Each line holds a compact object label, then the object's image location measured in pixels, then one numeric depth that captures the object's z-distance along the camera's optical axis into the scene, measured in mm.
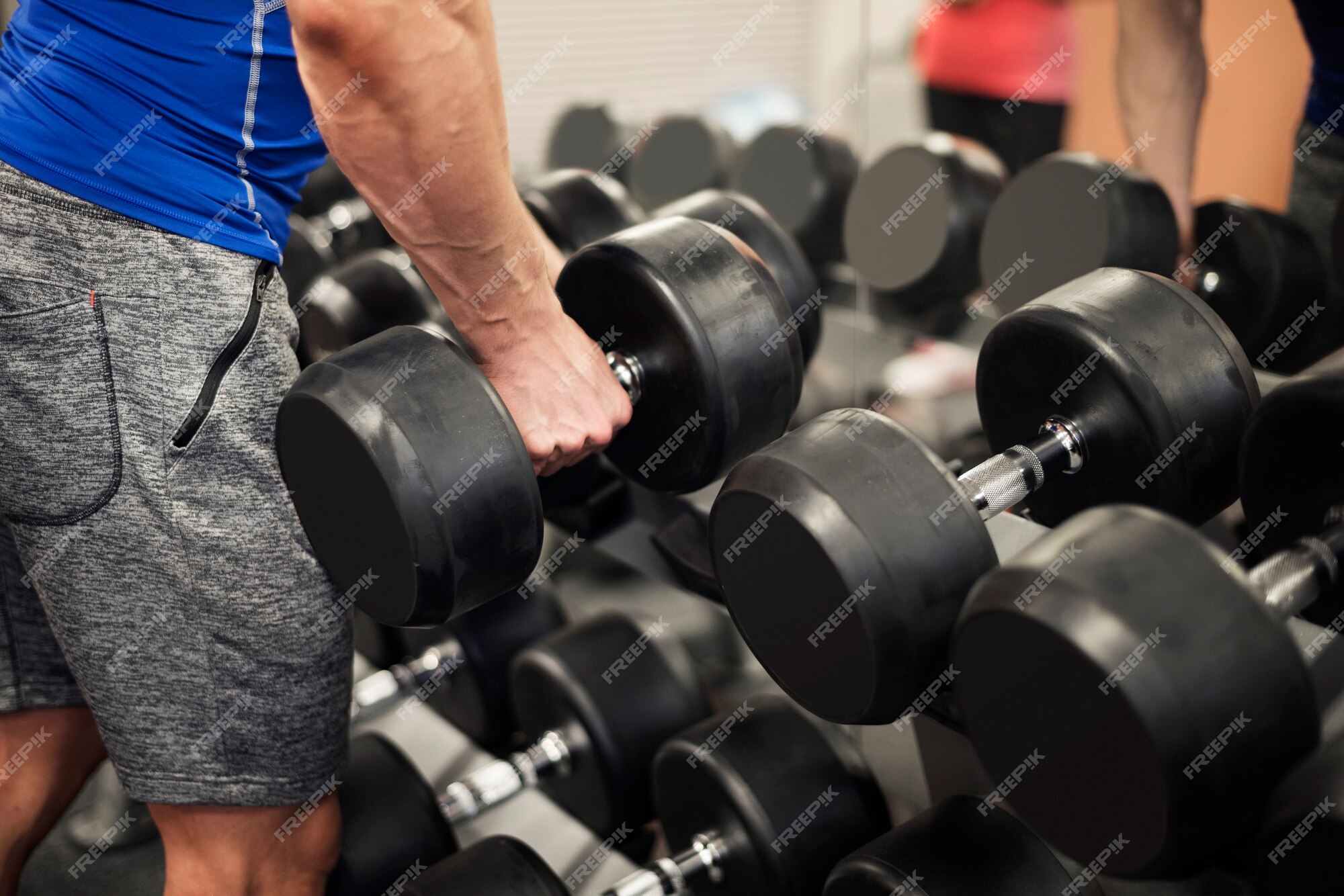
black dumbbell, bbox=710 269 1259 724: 718
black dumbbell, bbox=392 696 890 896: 988
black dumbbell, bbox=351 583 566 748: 1407
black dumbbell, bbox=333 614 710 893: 1161
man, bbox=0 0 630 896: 830
